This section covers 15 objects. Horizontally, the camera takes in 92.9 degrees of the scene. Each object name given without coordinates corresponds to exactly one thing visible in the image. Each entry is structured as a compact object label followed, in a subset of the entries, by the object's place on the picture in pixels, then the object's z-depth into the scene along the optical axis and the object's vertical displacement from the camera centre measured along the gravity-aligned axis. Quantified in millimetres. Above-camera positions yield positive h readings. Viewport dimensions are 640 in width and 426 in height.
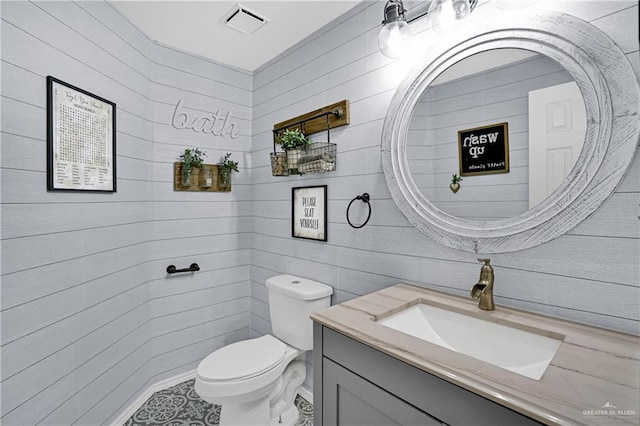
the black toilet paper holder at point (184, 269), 2170 -453
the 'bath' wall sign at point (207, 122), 2225 +652
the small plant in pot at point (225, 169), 2380 +297
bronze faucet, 1077 -290
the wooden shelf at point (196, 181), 2215 +189
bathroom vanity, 628 -396
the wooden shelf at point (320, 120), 1757 +565
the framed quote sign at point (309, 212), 1922 -33
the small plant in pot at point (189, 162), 2189 +326
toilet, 1516 -841
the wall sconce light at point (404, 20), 1161 +761
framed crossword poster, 1406 +342
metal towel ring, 1640 +50
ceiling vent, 1793 +1155
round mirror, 967 +289
